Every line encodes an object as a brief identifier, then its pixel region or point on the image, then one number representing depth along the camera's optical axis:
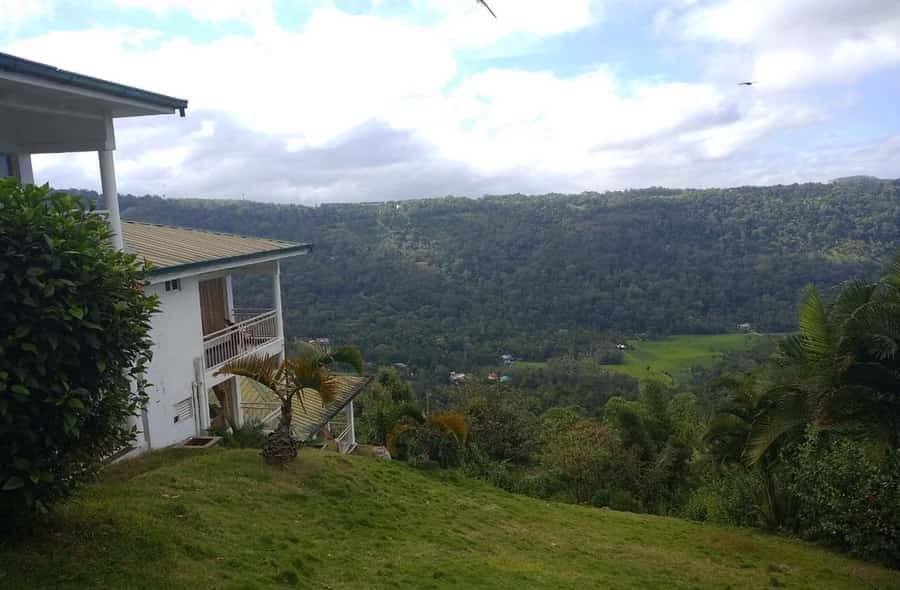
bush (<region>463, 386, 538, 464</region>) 20.28
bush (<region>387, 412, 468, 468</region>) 16.05
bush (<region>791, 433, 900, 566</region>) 9.86
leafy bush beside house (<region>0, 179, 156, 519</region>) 4.79
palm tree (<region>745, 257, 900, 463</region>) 9.81
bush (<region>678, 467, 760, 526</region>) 12.97
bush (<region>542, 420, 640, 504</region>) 17.56
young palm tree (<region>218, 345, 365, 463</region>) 10.09
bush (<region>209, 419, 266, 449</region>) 11.99
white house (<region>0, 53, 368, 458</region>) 8.35
